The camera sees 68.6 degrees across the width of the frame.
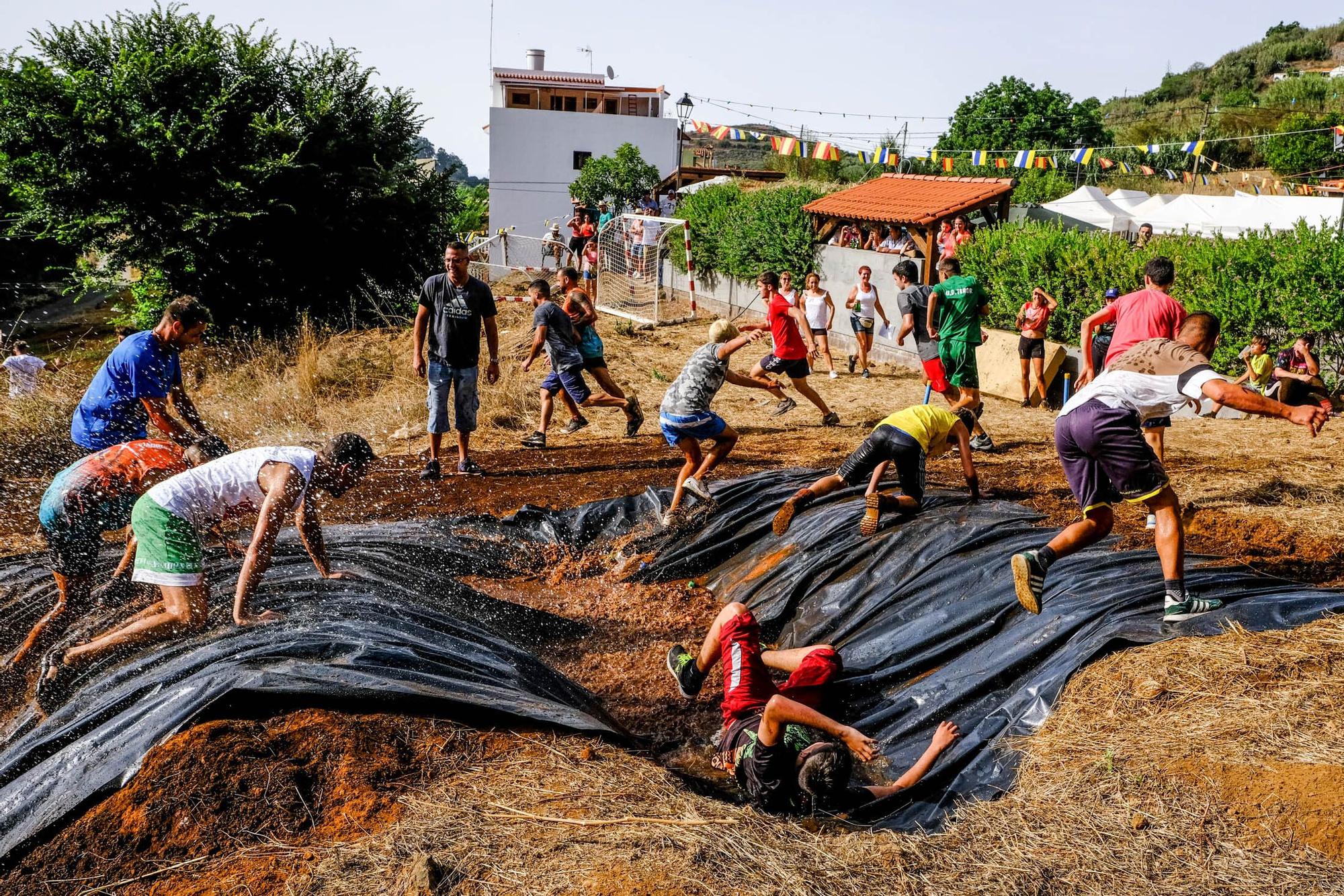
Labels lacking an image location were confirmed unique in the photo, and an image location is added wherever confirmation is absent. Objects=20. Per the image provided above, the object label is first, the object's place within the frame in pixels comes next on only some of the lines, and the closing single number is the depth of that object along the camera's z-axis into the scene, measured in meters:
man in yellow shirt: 6.25
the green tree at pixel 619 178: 32.72
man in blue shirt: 5.83
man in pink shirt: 6.65
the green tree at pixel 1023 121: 41.53
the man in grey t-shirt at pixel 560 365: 9.43
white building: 41.47
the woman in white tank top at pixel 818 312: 14.02
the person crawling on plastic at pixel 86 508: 5.07
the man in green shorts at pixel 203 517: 4.47
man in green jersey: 8.66
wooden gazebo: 15.14
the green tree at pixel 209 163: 13.88
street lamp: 30.02
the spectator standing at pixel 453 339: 8.30
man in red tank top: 10.05
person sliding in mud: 3.90
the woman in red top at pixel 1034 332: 11.19
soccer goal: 19.47
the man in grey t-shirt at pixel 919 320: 8.84
